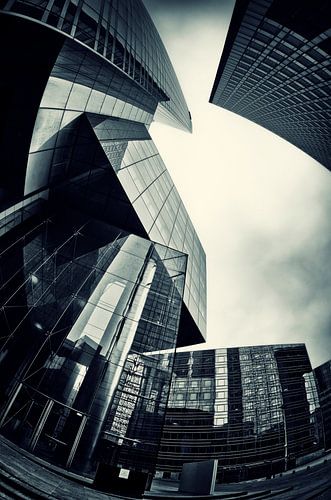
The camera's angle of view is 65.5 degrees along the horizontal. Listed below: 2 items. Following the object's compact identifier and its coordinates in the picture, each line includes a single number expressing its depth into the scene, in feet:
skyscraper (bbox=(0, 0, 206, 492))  35.47
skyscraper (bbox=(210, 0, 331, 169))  80.02
